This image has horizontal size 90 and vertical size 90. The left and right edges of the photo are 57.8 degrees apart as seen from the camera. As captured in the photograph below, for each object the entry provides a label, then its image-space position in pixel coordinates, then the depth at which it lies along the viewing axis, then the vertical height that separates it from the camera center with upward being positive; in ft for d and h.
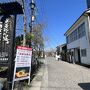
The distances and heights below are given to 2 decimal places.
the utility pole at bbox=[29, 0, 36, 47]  17.52 +9.13
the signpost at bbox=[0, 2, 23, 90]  11.63 +4.83
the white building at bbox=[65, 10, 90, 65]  34.30 +7.42
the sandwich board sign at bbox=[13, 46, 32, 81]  12.03 -1.67
